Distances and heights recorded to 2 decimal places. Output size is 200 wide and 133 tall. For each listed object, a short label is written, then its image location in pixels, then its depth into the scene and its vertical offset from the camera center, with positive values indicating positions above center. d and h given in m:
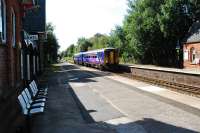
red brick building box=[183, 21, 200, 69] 20.15 +1.25
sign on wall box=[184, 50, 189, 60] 21.35 +0.64
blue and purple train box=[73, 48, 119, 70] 21.31 +0.33
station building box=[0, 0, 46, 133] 4.89 -0.14
